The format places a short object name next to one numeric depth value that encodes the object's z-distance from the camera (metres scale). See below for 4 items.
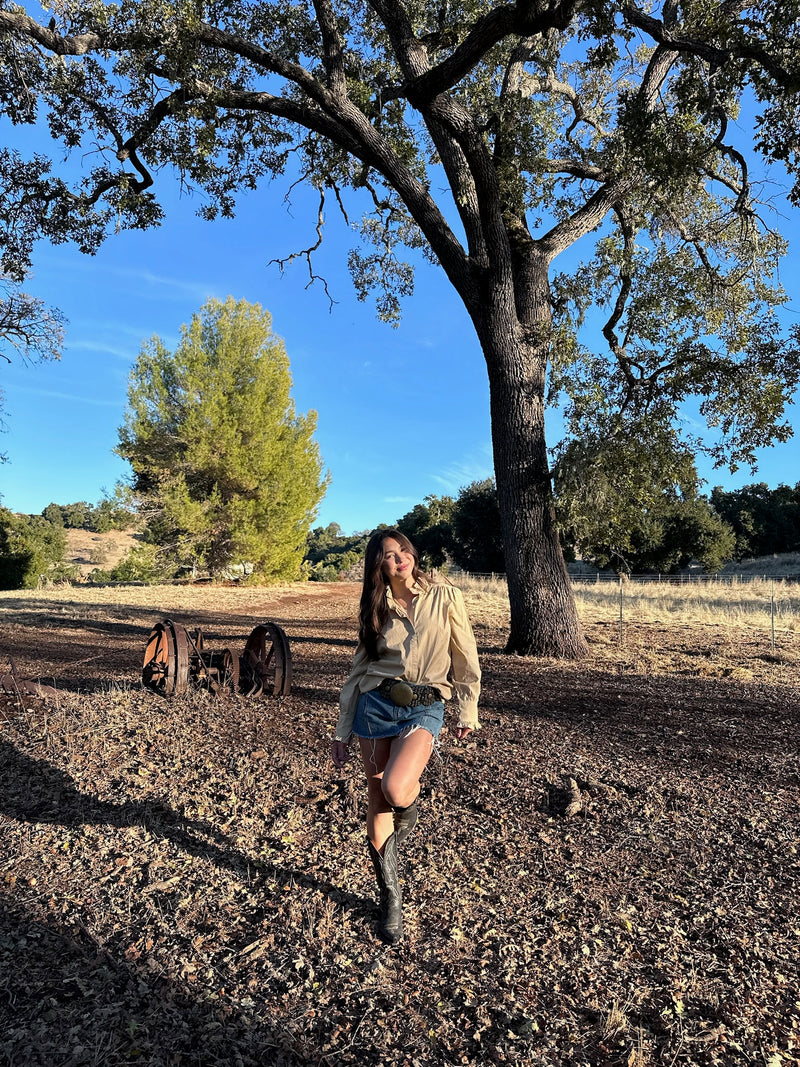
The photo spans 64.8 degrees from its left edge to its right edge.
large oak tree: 7.34
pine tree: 21.78
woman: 2.58
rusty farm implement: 5.66
